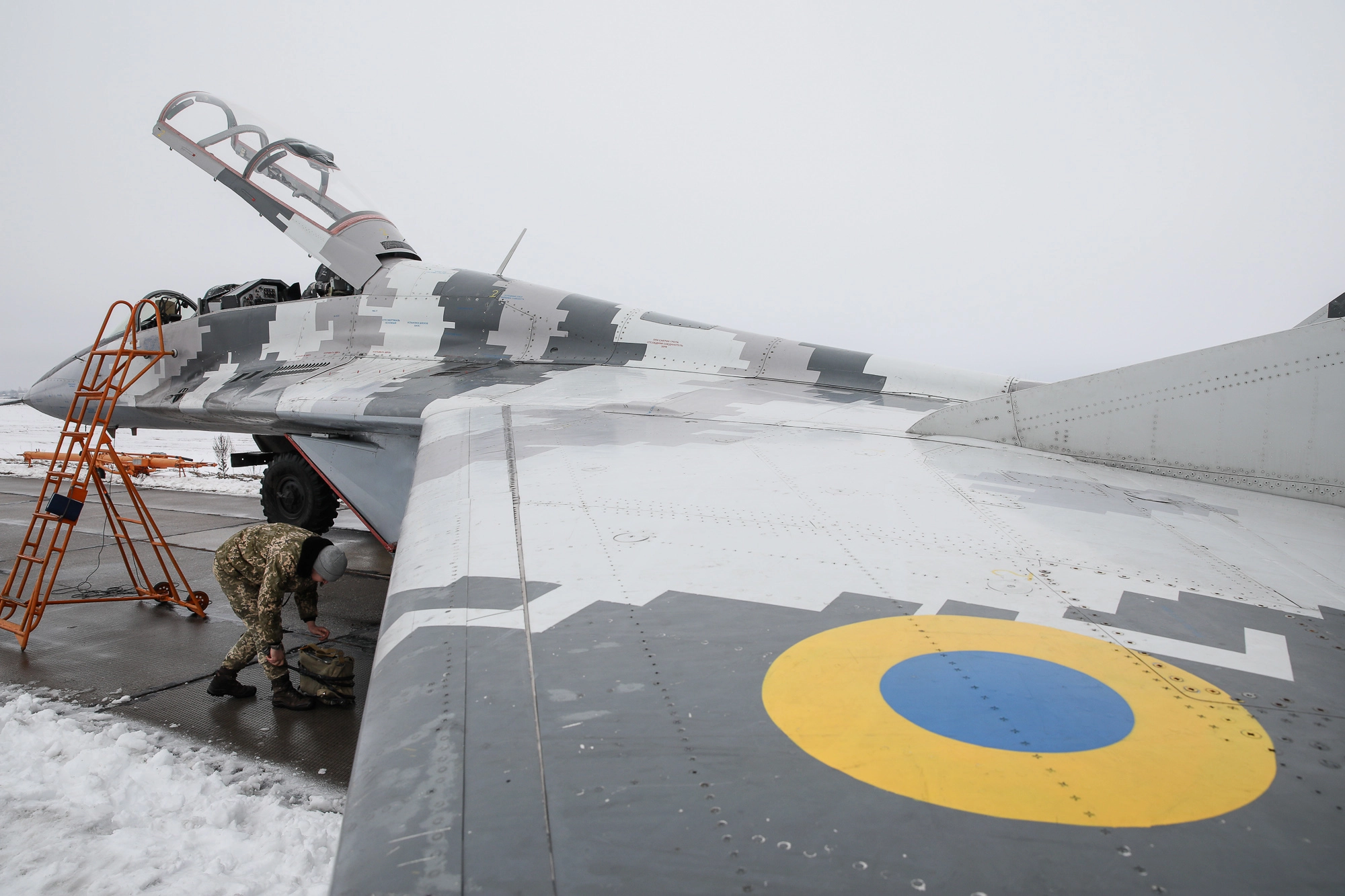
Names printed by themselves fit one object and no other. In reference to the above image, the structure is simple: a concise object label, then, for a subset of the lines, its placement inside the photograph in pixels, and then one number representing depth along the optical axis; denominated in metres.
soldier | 4.65
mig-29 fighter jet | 1.32
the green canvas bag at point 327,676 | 4.76
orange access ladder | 5.59
